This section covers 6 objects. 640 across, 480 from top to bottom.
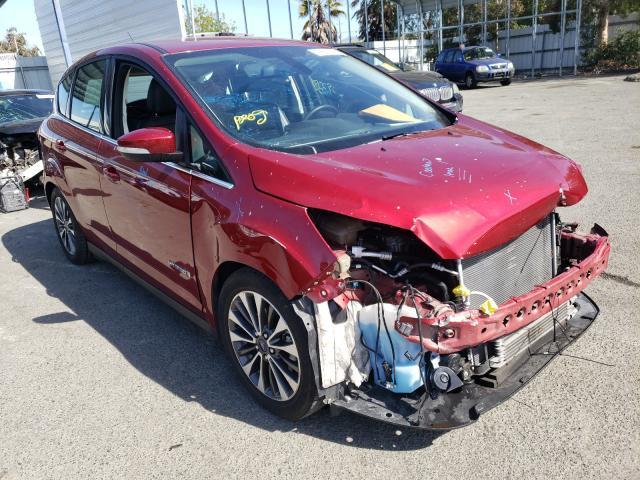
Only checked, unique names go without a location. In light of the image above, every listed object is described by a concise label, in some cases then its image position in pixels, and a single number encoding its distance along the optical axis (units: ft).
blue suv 77.30
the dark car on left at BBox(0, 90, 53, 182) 27.35
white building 54.29
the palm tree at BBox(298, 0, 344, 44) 148.77
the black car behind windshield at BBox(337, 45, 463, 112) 39.97
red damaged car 7.95
